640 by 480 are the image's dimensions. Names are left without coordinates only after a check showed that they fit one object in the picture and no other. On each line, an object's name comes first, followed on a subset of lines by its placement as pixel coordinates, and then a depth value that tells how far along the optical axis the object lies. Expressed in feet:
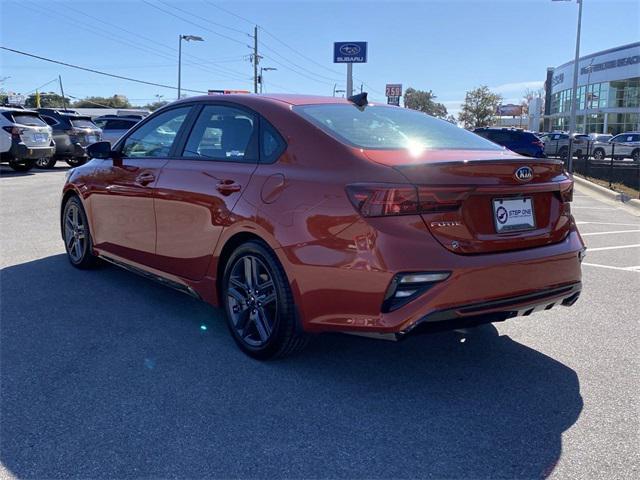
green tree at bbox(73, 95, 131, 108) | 321.32
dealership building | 192.53
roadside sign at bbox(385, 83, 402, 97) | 108.68
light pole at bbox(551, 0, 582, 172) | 85.81
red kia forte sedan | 10.15
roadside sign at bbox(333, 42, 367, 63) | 77.97
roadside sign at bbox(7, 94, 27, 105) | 196.03
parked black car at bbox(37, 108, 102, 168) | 61.67
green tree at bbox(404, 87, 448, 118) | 286.40
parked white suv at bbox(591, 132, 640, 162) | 99.76
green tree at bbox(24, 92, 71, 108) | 313.65
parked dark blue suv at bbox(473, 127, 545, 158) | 72.95
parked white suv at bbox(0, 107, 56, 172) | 51.93
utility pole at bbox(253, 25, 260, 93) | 173.23
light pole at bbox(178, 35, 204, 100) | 129.90
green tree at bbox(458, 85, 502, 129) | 285.84
